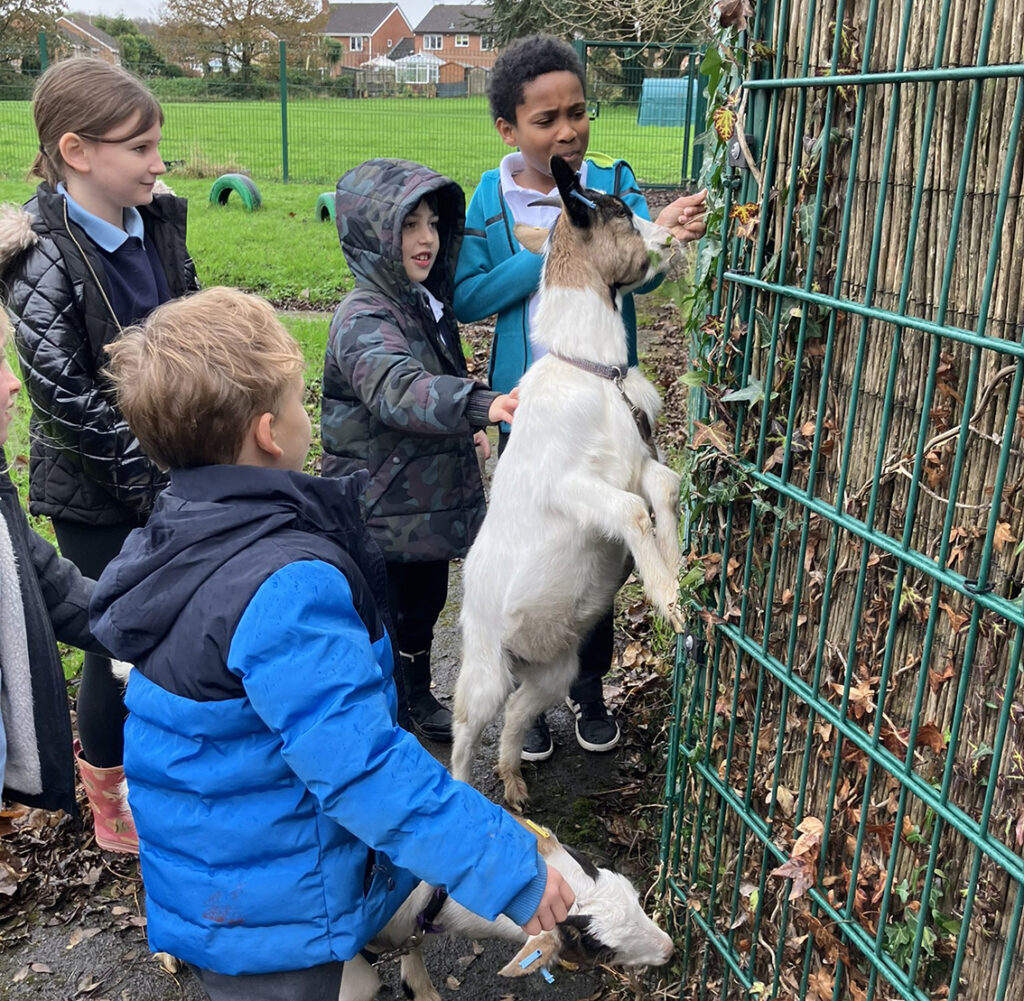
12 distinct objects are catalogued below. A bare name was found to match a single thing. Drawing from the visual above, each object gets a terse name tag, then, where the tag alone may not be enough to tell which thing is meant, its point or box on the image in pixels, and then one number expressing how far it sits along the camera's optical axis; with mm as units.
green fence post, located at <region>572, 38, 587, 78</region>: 12070
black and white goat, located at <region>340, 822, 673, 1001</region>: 2365
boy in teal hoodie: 3518
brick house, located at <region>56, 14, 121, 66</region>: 50244
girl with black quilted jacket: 3088
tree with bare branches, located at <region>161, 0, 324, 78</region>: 51094
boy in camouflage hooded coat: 3209
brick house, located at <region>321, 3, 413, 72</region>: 97438
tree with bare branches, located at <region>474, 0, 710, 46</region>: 8188
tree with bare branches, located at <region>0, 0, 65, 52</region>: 34906
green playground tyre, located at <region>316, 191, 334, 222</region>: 14930
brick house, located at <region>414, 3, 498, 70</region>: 87562
